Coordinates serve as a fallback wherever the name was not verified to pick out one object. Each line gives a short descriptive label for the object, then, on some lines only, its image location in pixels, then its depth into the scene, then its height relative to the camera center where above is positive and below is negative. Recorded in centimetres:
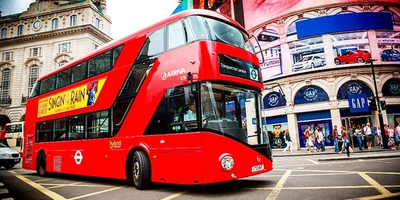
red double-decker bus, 532 +64
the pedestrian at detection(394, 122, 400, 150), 1547 -74
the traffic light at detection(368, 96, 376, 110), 1630 +128
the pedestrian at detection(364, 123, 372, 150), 1677 -67
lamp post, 1606 -84
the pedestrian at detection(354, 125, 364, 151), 1607 -68
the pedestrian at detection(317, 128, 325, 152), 1756 -91
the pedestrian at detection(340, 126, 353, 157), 1420 -67
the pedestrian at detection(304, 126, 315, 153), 1791 -81
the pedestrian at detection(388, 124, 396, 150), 1609 -95
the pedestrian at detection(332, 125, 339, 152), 1612 -75
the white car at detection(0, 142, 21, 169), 1371 -94
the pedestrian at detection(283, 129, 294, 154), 1803 -77
